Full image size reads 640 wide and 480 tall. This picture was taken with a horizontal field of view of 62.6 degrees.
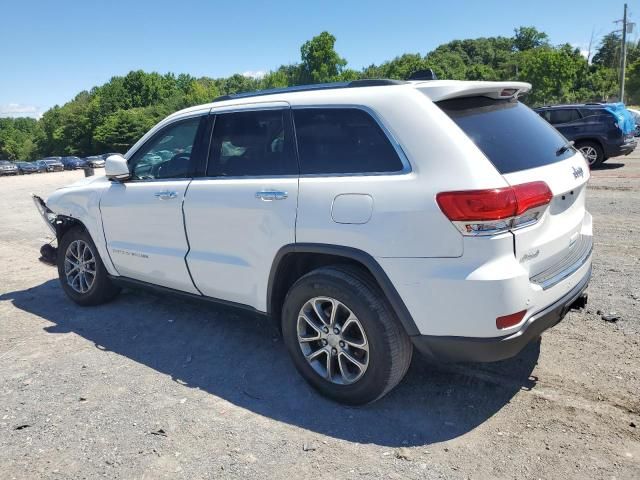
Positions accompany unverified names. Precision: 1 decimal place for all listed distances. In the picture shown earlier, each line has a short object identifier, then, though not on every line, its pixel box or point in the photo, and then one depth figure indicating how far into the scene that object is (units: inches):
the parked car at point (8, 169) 2086.6
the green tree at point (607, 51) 3427.4
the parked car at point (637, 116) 985.4
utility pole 1587.1
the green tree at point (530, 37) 4227.4
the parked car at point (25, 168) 2190.3
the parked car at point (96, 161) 2224.4
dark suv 517.0
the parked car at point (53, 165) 2292.9
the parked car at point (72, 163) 2377.2
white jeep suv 104.7
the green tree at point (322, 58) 2743.6
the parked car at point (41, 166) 2260.1
